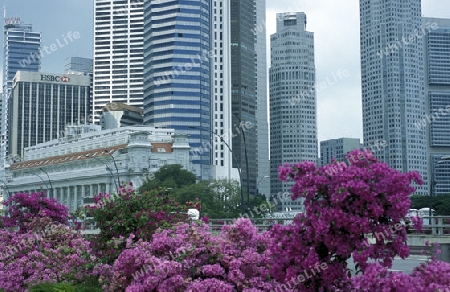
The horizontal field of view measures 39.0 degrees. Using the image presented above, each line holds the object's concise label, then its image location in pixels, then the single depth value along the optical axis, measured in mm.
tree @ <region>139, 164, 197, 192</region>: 120862
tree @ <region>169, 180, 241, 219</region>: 100688
